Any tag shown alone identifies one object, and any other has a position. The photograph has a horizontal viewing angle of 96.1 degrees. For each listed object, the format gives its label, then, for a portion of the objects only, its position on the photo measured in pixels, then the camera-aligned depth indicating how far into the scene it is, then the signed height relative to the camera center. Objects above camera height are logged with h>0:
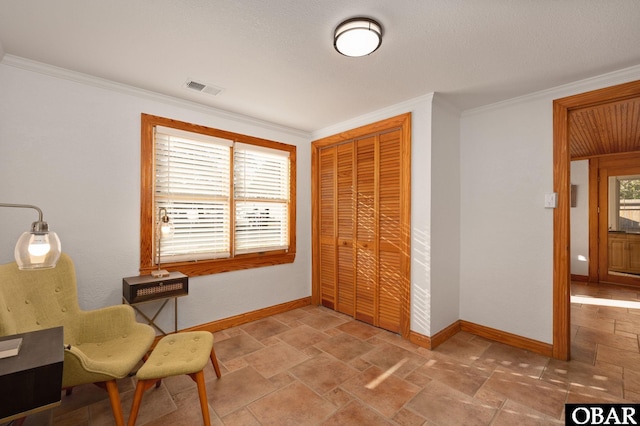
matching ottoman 1.75 -0.97
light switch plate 2.71 +0.12
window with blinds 2.93 +0.18
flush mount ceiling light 1.78 +1.14
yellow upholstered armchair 1.68 -0.80
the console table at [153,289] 2.50 -0.70
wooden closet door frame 3.09 +0.33
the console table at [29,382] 1.21 -0.74
